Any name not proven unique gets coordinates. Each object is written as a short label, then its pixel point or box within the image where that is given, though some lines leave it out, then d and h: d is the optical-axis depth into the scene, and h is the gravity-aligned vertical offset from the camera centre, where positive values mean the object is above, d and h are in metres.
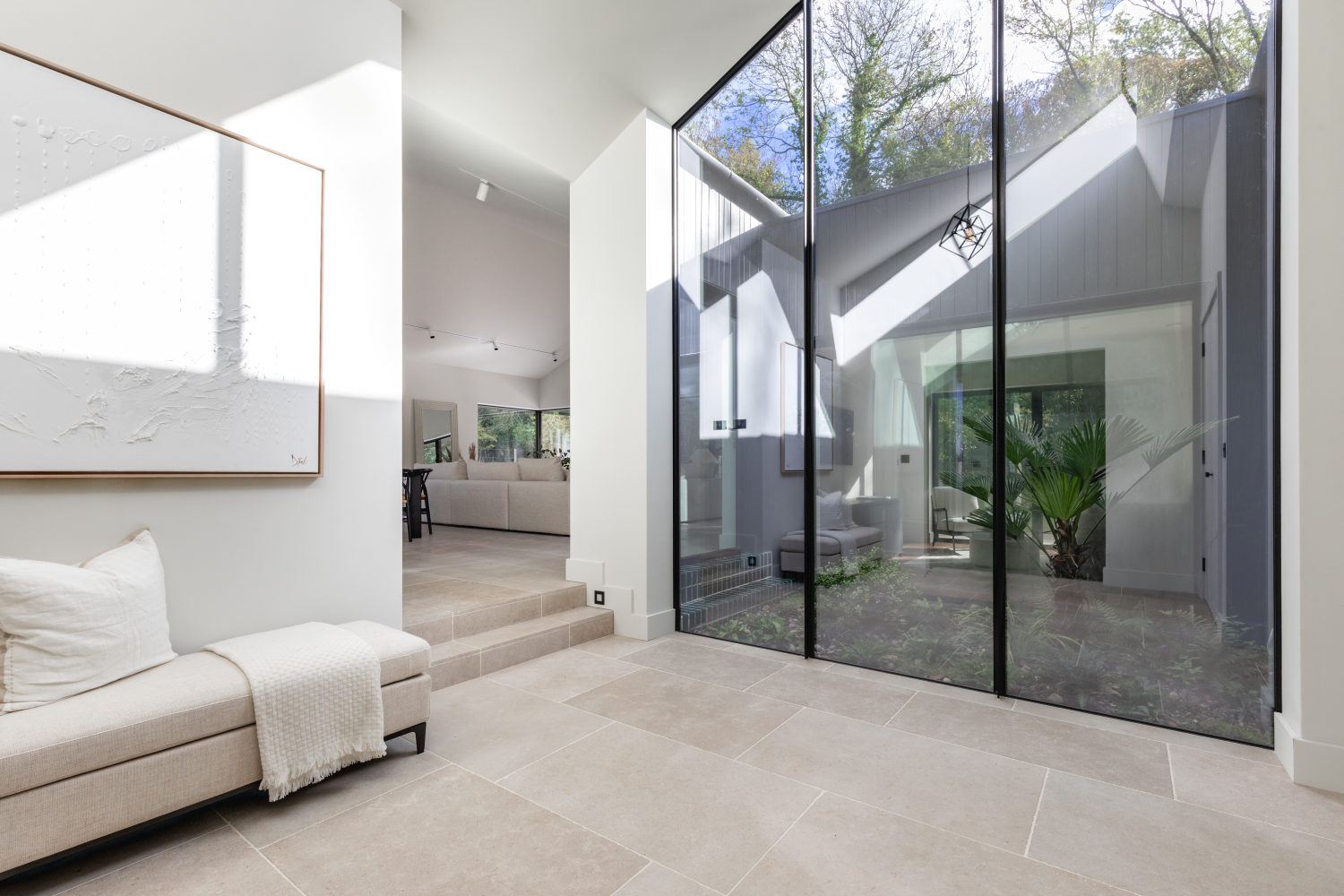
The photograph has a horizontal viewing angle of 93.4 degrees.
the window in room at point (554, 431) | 12.11 +0.38
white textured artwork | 1.75 +0.49
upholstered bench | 1.38 -0.74
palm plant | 2.44 -0.09
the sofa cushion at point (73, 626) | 1.52 -0.45
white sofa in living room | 6.50 -0.49
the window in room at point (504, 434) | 11.36 +0.32
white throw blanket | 1.75 -0.73
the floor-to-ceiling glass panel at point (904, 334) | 2.74 +0.54
